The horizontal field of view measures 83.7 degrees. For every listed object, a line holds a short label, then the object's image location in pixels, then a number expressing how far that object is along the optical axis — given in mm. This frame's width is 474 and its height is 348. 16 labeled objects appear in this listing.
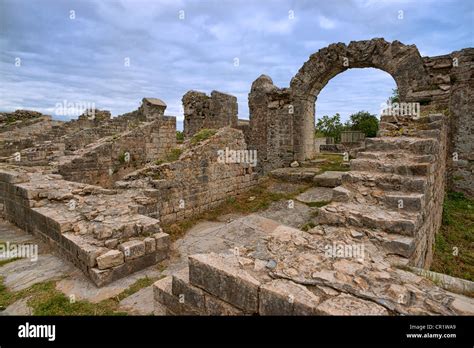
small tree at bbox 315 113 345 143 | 40094
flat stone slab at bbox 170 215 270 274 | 5043
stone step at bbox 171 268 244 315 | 2502
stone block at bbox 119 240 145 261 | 4238
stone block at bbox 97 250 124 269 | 3925
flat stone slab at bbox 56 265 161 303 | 3615
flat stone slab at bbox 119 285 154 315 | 3216
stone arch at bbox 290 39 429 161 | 8469
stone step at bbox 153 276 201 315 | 2851
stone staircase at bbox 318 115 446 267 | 3385
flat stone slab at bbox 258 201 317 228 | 6383
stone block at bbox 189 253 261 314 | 2359
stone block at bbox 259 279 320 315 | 2066
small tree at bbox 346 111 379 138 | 30894
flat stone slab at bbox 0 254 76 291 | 3980
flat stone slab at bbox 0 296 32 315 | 3264
